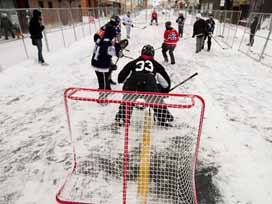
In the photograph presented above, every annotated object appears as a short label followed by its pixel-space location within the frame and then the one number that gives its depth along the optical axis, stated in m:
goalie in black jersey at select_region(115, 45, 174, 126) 3.80
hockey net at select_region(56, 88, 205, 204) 2.89
